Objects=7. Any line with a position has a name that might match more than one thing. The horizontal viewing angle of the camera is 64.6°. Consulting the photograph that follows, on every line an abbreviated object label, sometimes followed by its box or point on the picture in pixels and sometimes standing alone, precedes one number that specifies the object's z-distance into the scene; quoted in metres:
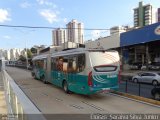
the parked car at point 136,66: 26.23
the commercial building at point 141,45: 19.63
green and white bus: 6.93
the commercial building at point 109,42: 25.17
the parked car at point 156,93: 6.80
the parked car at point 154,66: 23.52
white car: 12.39
